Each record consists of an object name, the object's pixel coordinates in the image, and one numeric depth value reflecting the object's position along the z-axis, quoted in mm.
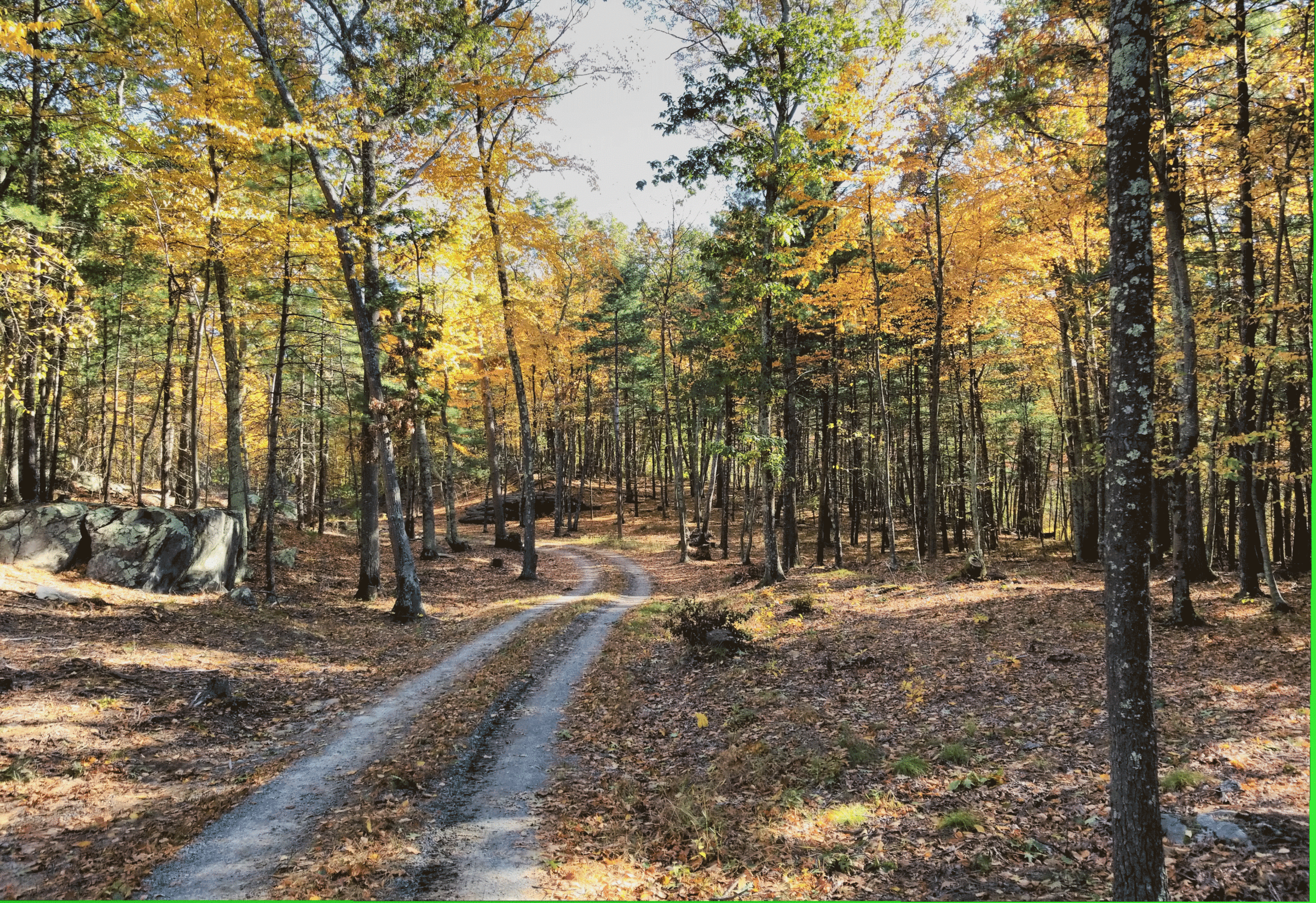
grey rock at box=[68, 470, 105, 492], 24422
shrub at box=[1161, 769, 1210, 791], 5668
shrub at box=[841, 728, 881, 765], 7293
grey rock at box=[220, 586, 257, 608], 14383
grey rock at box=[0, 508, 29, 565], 12328
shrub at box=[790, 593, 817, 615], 14727
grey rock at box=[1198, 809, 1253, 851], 4762
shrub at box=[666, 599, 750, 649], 12172
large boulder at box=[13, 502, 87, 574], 12625
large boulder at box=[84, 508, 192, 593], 13289
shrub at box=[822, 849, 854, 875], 5363
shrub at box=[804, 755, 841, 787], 6934
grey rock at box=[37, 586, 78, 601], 11531
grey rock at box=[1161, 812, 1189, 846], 4945
